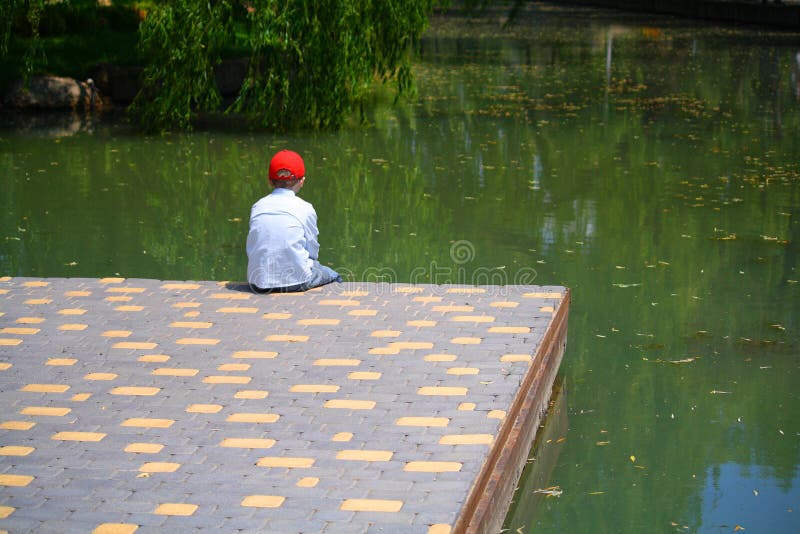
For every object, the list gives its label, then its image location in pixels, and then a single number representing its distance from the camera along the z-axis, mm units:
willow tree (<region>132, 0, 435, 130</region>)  32406
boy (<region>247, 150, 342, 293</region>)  15398
